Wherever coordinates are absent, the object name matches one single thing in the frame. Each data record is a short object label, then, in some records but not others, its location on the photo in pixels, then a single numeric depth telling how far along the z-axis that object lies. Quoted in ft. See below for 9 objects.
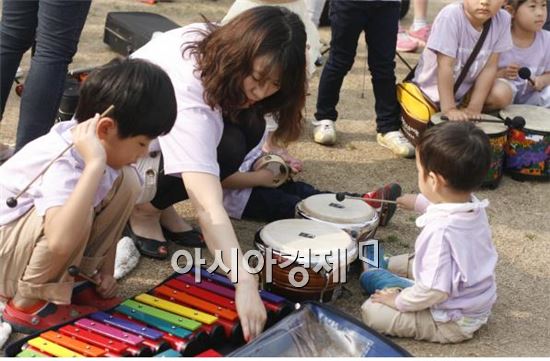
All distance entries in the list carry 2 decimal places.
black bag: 17.16
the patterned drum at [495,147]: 13.61
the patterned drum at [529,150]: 13.98
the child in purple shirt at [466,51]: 14.33
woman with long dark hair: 8.98
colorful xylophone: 7.93
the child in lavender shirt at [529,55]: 15.11
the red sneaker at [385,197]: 11.84
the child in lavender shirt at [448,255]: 9.16
